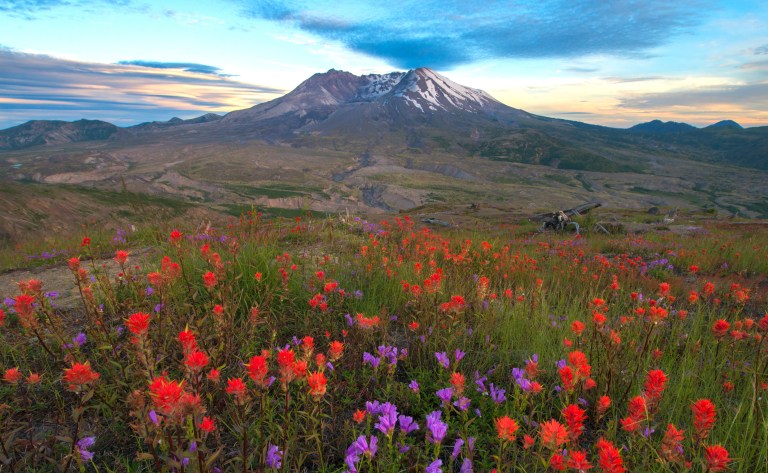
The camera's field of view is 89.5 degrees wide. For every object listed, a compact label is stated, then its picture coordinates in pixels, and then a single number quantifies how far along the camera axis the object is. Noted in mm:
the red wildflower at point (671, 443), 1425
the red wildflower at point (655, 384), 1616
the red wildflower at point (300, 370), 1504
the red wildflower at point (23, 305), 2048
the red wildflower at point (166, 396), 1207
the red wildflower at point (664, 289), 3035
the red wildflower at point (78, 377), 1578
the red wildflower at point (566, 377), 1792
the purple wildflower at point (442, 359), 2372
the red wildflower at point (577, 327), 2320
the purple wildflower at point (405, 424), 1940
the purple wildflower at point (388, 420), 1748
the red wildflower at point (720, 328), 2367
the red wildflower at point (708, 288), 3504
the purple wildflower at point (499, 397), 2309
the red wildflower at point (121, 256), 2790
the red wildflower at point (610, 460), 1240
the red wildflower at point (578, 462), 1288
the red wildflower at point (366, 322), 2659
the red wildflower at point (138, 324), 1580
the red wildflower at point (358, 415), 1959
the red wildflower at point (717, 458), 1263
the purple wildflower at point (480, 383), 2553
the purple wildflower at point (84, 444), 1917
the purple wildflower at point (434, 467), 1671
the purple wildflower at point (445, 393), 2058
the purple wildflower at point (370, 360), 2510
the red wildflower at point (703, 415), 1433
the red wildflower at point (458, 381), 1942
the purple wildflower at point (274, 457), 1733
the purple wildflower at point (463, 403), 1963
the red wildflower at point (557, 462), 1379
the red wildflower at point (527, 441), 1631
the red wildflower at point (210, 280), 2568
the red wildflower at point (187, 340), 1477
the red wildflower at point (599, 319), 2277
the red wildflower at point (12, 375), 1907
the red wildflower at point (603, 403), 1850
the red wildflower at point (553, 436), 1408
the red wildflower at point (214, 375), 1671
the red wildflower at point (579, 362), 1850
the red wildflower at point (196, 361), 1380
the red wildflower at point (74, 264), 2523
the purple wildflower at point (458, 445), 1813
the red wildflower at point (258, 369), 1428
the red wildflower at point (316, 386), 1536
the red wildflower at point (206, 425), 1469
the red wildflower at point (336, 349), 1996
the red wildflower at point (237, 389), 1395
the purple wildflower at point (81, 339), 2966
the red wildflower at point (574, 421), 1472
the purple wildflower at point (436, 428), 1672
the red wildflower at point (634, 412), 1554
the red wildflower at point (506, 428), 1532
